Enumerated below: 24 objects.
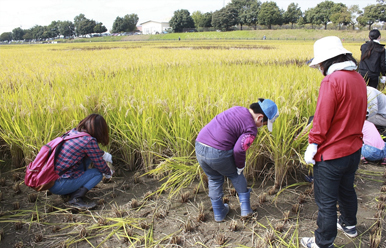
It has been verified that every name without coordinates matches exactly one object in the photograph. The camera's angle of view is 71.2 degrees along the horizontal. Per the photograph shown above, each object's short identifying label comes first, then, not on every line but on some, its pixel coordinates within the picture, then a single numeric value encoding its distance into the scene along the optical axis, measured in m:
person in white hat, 1.69
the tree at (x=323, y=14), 68.00
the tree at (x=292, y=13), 75.25
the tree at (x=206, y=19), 89.44
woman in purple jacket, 2.02
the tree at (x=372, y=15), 59.72
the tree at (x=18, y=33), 126.69
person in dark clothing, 5.08
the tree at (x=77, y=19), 119.41
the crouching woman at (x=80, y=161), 2.43
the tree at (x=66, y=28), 117.19
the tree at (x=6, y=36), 131.12
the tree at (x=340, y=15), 61.17
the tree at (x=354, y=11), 64.37
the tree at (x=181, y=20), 87.62
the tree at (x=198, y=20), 91.62
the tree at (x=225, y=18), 77.00
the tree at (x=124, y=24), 102.24
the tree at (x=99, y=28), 106.25
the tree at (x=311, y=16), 69.88
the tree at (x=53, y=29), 116.74
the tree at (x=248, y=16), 77.03
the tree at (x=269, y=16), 71.56
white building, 121.38
